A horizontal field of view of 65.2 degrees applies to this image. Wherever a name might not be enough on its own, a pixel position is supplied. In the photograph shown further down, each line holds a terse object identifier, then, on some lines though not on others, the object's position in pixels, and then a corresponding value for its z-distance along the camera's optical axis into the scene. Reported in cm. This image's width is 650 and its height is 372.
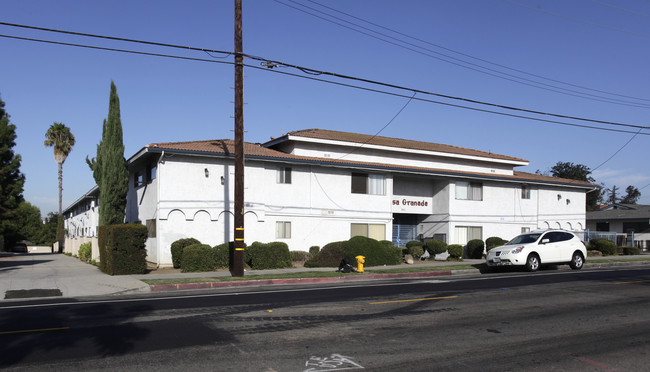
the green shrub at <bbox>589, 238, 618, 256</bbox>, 3341
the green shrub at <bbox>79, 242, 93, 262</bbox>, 3041
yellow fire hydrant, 2098
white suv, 2042
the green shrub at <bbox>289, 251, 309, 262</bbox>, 2594
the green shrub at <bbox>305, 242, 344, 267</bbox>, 2400
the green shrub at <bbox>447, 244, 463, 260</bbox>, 2927
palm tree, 5528
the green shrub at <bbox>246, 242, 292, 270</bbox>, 2289
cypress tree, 2405
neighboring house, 4303
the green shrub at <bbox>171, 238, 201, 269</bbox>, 2282
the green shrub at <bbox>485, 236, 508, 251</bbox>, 3148
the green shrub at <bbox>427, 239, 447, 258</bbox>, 2947
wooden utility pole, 1852
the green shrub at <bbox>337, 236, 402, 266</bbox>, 2425
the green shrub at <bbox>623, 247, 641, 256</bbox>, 3466
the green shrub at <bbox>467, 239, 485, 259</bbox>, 3092
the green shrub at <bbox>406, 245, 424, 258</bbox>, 2912
